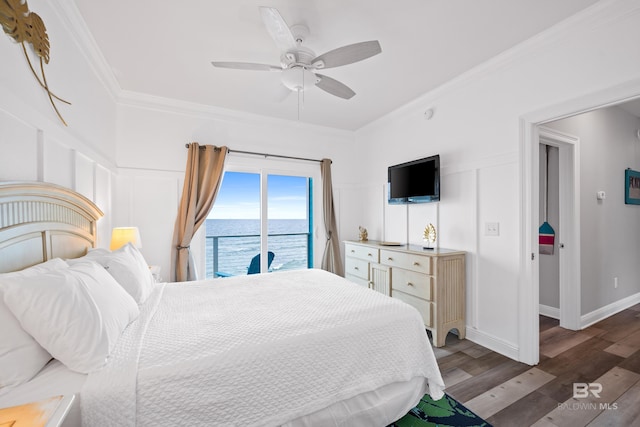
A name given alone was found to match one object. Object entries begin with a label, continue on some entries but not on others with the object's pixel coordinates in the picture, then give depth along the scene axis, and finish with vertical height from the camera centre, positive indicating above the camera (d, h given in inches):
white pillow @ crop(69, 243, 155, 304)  67.4 -14.6
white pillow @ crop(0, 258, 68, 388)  37.0 -20.0
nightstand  28.2 -22.0
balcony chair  156.3 -30.3
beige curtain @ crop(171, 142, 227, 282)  131.0 +8.1
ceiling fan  67.9 +44.5
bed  40.6 -24.8
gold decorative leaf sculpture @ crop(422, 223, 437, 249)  123.0 -10.2
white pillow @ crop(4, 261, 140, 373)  39.4 -16.0
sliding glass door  155.2 -4.9
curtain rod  147.3 +34.6
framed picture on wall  136.8 +14.1
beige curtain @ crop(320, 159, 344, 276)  170.1 -8.9
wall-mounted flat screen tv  121.0 +16.2
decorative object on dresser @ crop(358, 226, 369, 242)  163.3 -12.4
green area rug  66.4 -51.9
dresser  105.9 -29.4
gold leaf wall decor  49.8 +37.4
